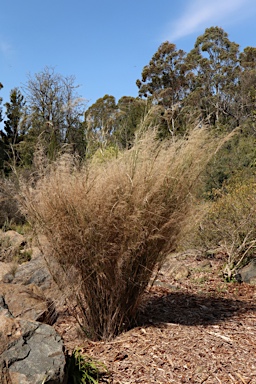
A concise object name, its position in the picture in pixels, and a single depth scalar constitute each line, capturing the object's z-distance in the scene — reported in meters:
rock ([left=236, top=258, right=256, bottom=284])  6.26
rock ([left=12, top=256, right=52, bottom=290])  5.76
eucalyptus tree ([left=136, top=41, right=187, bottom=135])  33.59
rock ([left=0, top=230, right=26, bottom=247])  9.86
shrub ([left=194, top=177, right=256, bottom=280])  6.50
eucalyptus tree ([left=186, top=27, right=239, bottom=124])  32.78
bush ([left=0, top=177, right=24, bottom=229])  12.51
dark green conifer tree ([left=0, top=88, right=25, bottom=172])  25.70
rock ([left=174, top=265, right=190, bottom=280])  6.45
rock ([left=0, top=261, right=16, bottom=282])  6.93
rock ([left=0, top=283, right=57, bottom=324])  4.18
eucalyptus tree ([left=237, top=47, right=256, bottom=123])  31.22
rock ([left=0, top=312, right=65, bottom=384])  2.86
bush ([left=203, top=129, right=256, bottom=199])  12.27
